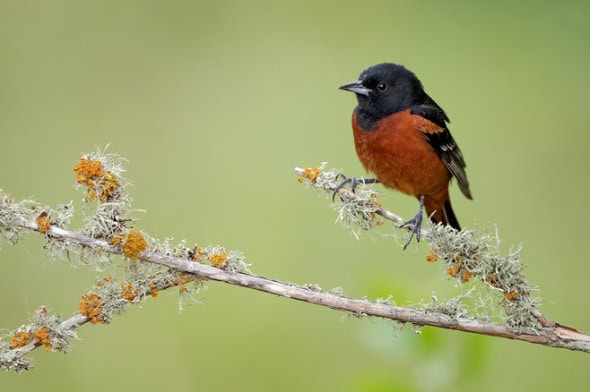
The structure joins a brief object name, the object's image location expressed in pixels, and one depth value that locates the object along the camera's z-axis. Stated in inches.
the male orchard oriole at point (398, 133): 301.7
